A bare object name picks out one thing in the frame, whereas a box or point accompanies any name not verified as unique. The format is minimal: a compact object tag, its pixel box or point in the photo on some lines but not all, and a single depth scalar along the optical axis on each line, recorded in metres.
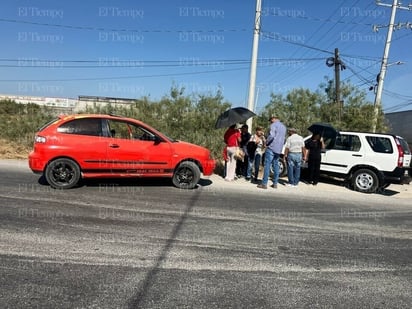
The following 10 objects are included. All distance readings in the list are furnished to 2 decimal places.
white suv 10.20
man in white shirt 10.27
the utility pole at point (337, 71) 16.76
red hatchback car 8.00
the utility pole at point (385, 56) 20.52
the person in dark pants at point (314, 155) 10.86
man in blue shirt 9.83
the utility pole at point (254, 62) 13.02
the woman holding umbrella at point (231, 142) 10.49
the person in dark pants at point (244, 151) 11.26
